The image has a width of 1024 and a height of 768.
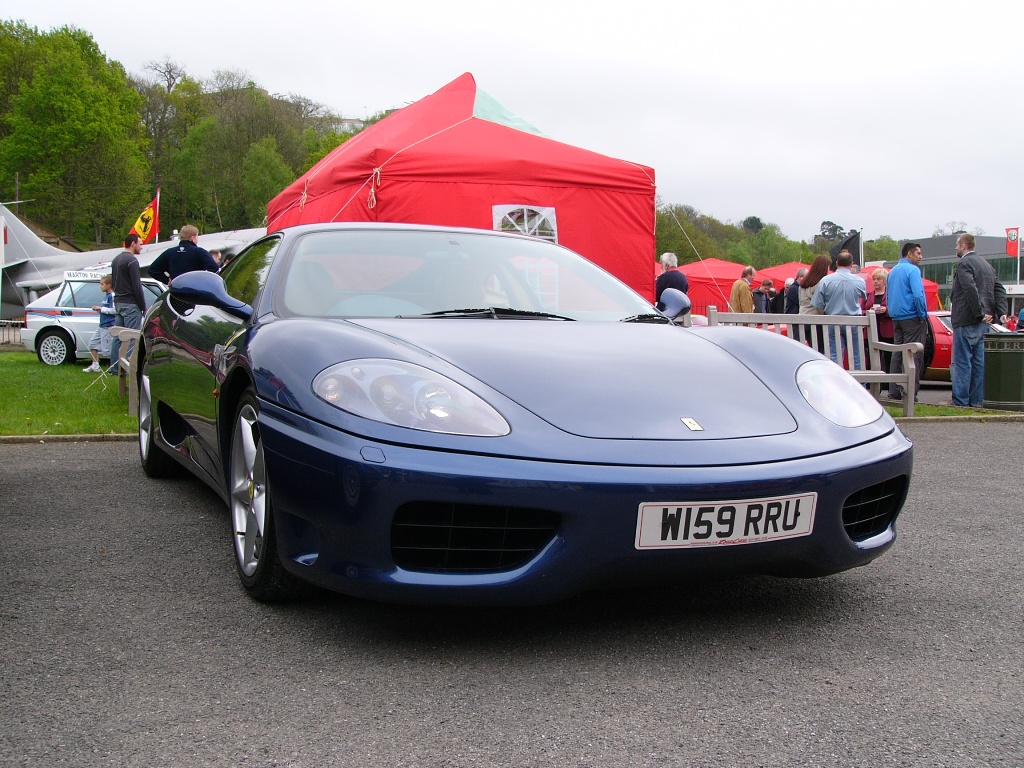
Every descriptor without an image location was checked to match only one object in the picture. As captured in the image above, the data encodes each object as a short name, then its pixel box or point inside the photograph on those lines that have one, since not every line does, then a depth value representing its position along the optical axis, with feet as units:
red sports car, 45.16
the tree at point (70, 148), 173.47
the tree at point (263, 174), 194.52
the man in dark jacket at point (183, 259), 33.58
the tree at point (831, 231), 494.59
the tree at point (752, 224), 585.63
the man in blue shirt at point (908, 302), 34.22
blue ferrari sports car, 7.93
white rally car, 54.95
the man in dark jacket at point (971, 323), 33.42
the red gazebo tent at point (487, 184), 32.55
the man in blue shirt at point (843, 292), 34.14
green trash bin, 32.17
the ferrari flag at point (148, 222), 90.94
